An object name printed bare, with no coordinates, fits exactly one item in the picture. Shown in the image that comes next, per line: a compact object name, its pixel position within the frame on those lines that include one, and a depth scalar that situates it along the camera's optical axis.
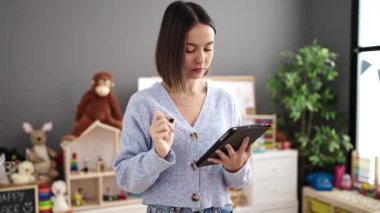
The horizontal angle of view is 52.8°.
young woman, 0.99
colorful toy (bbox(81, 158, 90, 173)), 2.33
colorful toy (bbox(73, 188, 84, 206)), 2.30
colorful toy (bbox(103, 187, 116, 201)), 2.39
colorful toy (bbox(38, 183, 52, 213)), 2.19
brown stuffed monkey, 2.28
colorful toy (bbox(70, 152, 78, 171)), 2.31
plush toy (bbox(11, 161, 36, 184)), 2.12
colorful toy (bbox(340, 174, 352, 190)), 2.72
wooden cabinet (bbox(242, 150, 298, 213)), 2.72
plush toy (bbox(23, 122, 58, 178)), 2.23
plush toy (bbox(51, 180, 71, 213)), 2.18
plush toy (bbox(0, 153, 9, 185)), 2.08
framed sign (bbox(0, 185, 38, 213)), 2.08
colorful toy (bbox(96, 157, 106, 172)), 2.33
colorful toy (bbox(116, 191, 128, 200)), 2.42
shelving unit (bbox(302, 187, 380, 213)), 2.36
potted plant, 2.68
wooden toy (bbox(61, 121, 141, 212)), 2.27
